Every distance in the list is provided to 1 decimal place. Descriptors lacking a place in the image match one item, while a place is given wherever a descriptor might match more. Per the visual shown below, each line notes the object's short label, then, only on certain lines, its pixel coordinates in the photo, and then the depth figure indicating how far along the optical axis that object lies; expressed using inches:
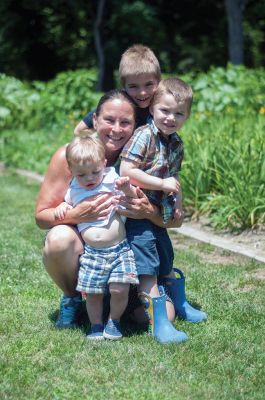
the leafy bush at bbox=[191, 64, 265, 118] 358.9
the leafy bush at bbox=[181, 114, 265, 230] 241.9
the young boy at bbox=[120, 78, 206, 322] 150.6
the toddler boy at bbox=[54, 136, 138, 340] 149.7
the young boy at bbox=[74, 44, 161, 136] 153.0
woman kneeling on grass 152.3
